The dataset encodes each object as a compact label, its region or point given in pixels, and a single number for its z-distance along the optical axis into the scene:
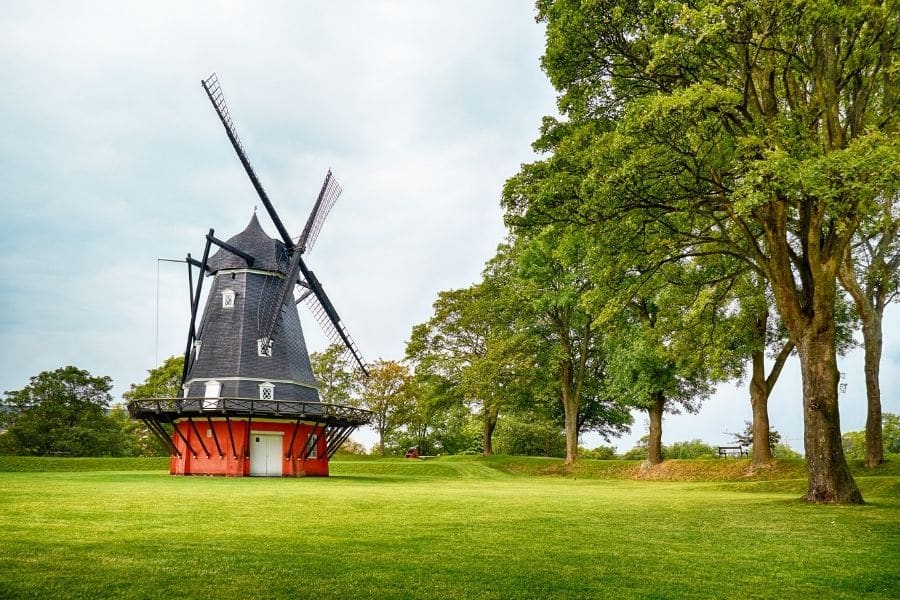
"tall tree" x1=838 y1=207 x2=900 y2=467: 25.95
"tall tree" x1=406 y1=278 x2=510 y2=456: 43.12
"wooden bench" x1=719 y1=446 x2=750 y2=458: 41.25
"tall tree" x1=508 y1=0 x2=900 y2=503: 13.73
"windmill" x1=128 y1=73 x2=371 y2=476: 32.09
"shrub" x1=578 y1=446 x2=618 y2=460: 54.09
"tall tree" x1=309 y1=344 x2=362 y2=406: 58.19
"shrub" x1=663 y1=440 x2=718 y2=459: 48.53
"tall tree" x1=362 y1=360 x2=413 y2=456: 54.78
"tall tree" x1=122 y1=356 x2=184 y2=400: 56.06
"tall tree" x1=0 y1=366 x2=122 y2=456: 45.19
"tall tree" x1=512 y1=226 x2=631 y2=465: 37.41
